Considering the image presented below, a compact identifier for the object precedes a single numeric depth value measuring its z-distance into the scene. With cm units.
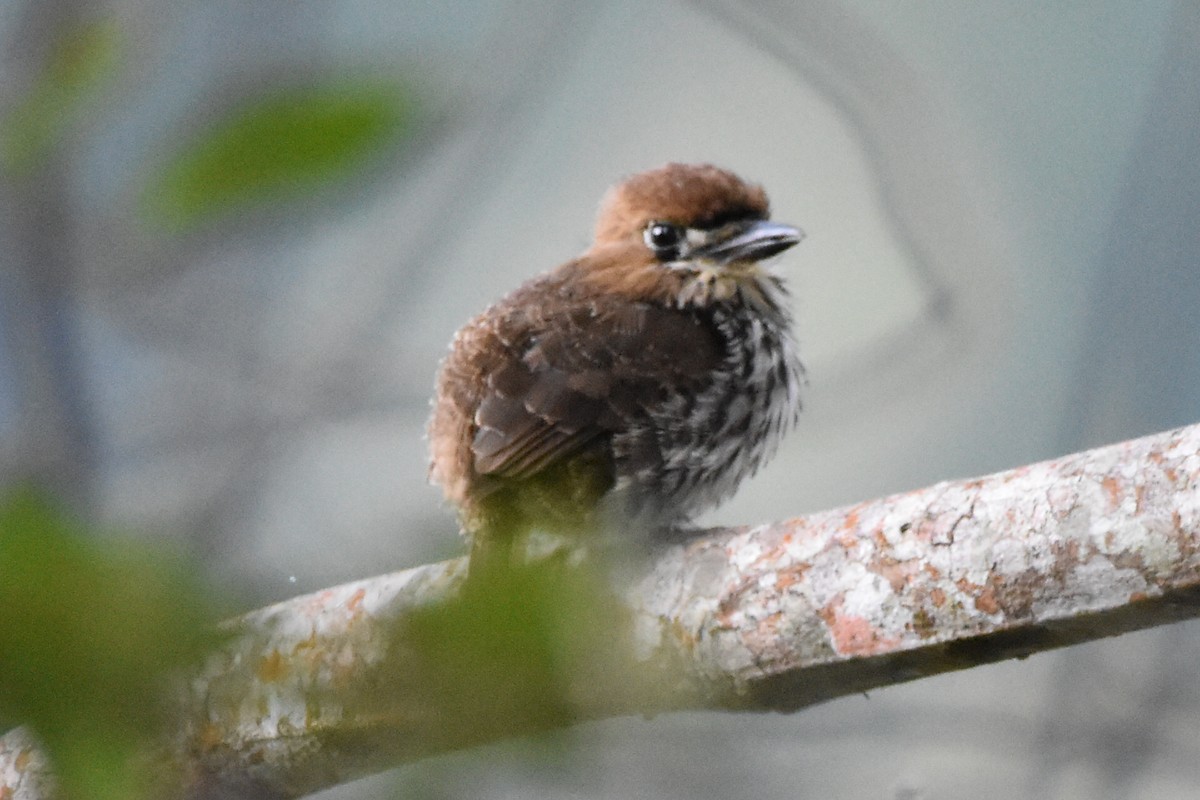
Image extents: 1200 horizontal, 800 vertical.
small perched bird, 454
